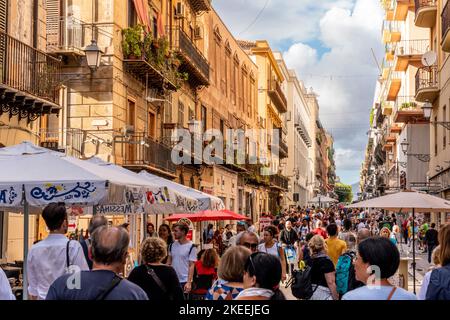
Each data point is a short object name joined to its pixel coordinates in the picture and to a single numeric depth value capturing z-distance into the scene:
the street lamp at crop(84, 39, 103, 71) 17.47
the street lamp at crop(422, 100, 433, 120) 24.89
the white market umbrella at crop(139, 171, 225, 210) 13.92
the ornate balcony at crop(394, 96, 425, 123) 40.03
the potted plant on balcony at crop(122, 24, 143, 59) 21.28
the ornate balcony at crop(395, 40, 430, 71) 41.25
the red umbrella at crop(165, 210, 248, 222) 18.78
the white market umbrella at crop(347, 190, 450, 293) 14.02
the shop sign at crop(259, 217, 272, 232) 25.84
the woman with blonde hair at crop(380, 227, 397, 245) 16.35
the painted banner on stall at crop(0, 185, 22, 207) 7.86
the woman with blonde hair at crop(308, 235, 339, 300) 8.57
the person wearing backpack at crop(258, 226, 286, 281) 12.25
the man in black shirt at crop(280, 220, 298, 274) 19.27
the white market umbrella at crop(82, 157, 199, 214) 9.67
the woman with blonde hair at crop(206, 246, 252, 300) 5.66
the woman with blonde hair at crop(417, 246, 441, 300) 5.45
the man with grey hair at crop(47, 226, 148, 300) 4.13
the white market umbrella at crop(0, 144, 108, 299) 7.91
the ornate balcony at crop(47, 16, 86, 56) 20.09
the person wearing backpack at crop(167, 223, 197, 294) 10.88
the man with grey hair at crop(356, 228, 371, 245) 9.91
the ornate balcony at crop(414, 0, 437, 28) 30.60
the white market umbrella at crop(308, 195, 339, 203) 54.24
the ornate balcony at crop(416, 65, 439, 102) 30.59
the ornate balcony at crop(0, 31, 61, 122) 14.27
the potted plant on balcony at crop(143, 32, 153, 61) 22.09
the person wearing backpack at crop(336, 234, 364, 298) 9.27
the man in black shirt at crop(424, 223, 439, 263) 25.95
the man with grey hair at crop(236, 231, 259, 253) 9.10
